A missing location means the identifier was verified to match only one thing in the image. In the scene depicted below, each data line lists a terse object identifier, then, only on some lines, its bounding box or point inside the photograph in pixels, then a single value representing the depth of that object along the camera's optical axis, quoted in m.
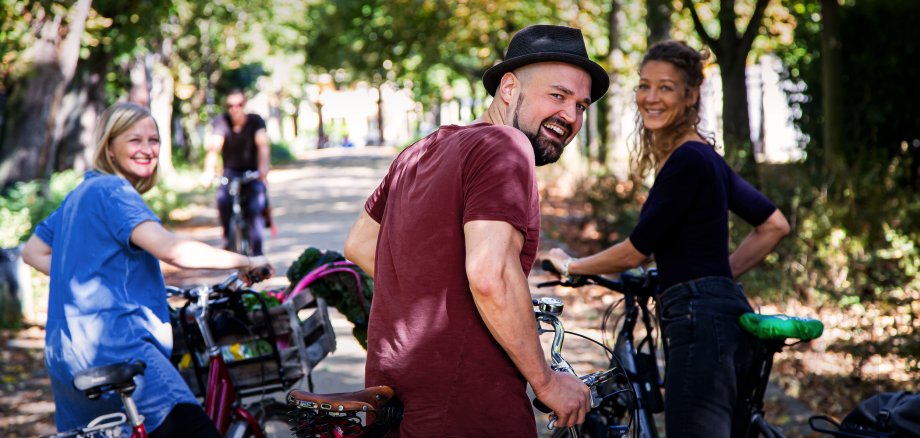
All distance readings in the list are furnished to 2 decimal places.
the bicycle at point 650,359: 3.42
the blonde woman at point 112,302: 3.43
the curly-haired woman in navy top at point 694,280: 3.46
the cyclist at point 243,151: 10.60
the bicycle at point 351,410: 2.46
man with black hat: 2.37
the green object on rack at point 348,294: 4.20
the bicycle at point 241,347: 4.11
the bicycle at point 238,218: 10.64
